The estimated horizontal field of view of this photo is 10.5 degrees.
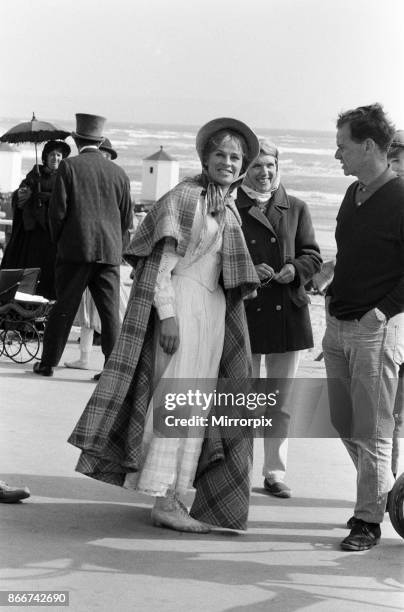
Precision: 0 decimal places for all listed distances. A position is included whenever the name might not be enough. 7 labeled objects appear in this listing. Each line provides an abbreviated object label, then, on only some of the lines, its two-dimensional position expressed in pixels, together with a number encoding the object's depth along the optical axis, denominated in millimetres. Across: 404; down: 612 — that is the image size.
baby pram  15771
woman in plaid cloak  8594
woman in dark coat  9958
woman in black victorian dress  16959
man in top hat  14286
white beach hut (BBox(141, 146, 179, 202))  42155
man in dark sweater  8527
